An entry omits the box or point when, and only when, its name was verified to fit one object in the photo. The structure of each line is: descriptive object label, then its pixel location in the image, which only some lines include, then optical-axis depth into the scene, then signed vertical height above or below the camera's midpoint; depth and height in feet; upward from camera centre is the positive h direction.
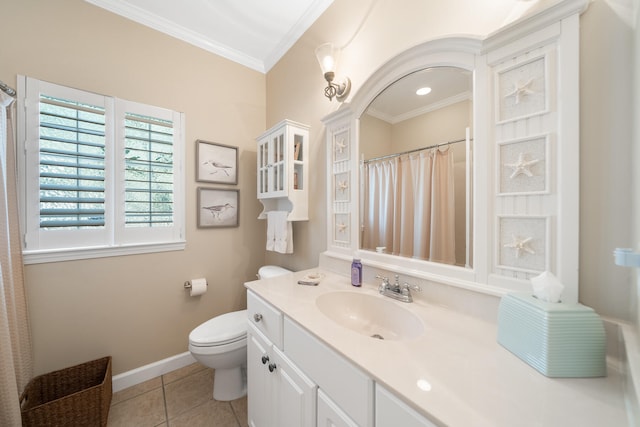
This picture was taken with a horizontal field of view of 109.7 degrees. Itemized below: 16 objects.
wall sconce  4.62 +2.98
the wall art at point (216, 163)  6.27 +1.44
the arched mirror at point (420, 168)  3.08 +0.71
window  4.47 +0.83
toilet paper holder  6.07 -1.94
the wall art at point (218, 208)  6.35 +0.13
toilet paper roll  6.01 -2.01
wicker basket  3.82 -3.46
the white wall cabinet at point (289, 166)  5.40 +1.17
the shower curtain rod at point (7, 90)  3.77 +2.09
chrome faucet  3.38 -1.20
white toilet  4.57 -2.84
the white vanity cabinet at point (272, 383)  2.69 -2.35
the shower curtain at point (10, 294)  3.38 -1.43
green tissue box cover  1.77 -1.04
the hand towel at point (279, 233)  5.81 -0.54
